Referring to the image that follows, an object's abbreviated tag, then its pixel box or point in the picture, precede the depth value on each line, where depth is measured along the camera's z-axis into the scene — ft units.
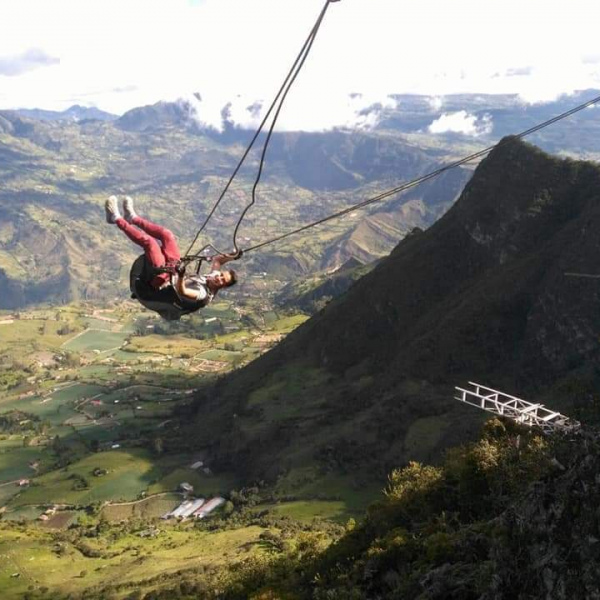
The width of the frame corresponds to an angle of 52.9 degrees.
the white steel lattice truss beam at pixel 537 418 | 113.39
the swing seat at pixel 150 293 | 56.95
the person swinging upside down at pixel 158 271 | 56.34
